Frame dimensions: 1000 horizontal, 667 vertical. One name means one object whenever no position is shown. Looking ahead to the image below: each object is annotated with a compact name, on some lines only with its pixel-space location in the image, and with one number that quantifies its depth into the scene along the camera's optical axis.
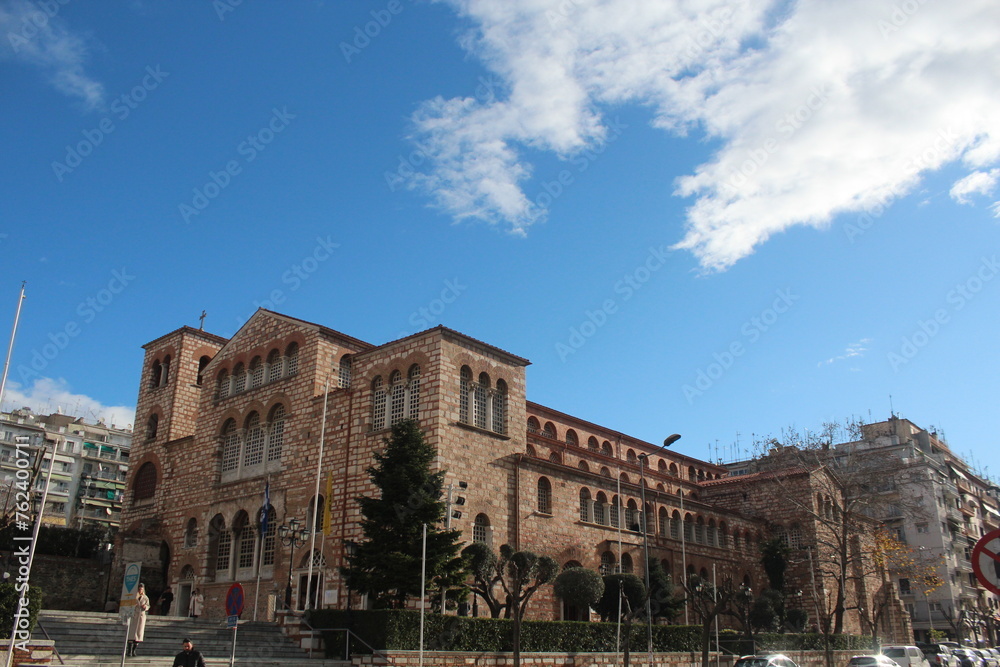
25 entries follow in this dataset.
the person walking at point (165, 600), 30.66
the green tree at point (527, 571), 21.88
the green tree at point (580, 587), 25.62
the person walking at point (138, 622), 18.02
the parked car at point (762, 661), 21.16
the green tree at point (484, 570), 23.25
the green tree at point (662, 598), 29.69
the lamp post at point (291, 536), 24.93
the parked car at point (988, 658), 37.47
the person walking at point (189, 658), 14.06
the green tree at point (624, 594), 27.39
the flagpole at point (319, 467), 25.85
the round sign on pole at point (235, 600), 14.62
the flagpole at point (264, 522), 27.77
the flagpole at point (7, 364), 16.49
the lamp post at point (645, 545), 24.38
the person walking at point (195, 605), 28.45
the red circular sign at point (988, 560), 7.25
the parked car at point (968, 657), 34.88
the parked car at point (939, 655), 32.19
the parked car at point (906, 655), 29.30
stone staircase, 17.89
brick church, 27.16
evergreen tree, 21.42
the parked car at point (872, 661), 23.62
